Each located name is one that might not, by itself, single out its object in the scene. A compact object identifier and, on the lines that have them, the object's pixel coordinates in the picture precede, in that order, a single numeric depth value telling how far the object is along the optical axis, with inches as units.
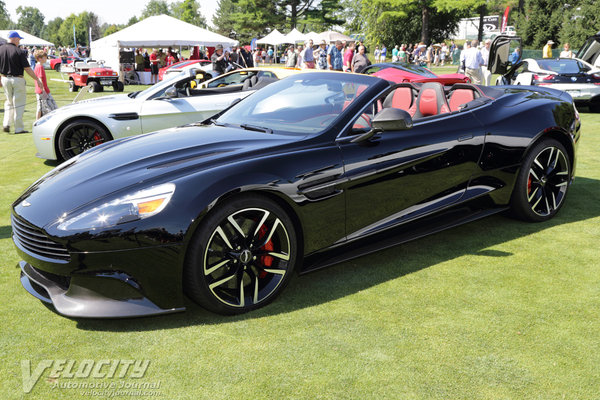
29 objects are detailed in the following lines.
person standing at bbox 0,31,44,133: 410.8
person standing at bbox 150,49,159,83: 970.1
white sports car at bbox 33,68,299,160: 292.5
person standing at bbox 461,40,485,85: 662.1
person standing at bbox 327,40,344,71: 849.4
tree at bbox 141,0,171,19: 6210.6
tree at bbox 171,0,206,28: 4133.6
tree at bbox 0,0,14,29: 4523.1
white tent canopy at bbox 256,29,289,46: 1689.2
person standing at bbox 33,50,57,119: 419.8
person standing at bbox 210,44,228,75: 650.2
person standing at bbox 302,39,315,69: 882.1
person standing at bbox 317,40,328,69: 986.8
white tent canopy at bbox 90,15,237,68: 965.8
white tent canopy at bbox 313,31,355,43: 1433.6
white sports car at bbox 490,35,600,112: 513.7
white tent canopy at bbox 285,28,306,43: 1585.3
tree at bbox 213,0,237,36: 4136.3
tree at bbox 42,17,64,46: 4791.8
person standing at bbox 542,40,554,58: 777.4
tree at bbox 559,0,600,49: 1395.2
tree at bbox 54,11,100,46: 4569.6
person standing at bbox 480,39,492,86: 673.6
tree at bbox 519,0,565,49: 1569.9
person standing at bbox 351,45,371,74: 660.7
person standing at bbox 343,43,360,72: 818.4
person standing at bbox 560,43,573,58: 773.1
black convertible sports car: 112.8
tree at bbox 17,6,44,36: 6615.2
